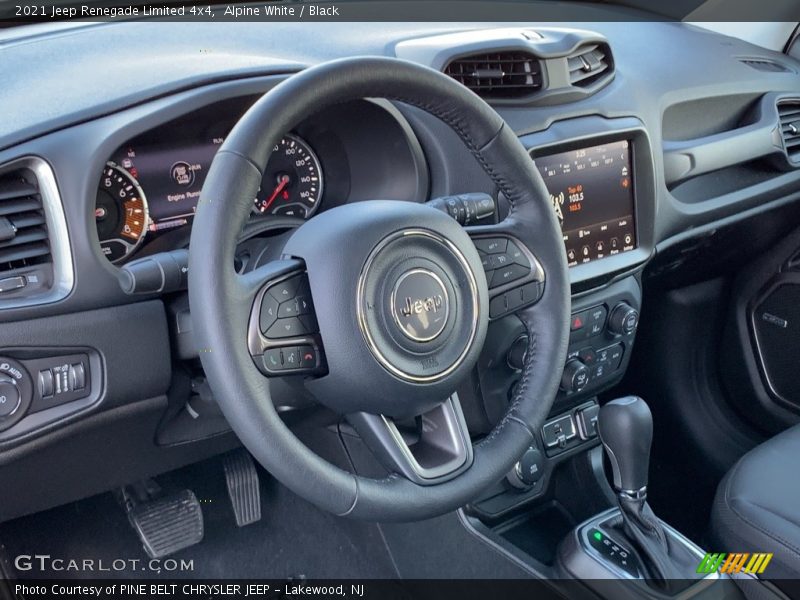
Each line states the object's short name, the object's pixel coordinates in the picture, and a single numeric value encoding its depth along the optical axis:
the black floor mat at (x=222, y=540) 1.88
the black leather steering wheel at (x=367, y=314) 1.08
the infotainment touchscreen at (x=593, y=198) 1.76
